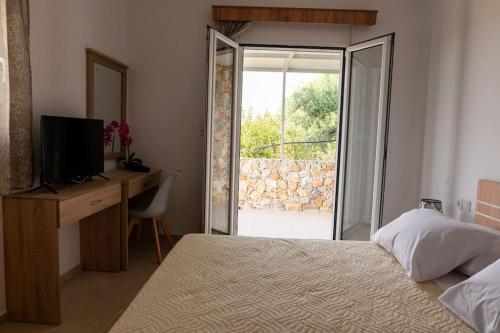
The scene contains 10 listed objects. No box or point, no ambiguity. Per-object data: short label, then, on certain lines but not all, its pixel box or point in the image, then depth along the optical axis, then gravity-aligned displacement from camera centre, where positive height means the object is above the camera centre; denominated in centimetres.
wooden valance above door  338 +119
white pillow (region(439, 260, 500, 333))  111 -55
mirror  297 +36
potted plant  319 -10
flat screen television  220 -14
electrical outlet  251 -48
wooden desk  203 -73
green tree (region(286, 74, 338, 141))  679 +59
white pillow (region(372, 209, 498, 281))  155 -49
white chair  303 -72
